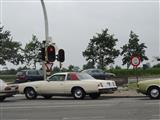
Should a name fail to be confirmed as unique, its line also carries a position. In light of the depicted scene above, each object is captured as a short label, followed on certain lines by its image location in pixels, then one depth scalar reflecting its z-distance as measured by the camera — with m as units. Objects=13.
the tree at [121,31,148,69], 79.22
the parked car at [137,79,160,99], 24.38
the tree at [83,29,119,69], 75.01
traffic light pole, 30.27
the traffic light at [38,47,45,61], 30.17
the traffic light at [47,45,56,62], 29.93
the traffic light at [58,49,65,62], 30.23
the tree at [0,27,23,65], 76.94
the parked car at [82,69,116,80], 50.93
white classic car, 25.62
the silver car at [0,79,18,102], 25.64
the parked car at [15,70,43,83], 50.25
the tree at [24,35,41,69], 78.00
